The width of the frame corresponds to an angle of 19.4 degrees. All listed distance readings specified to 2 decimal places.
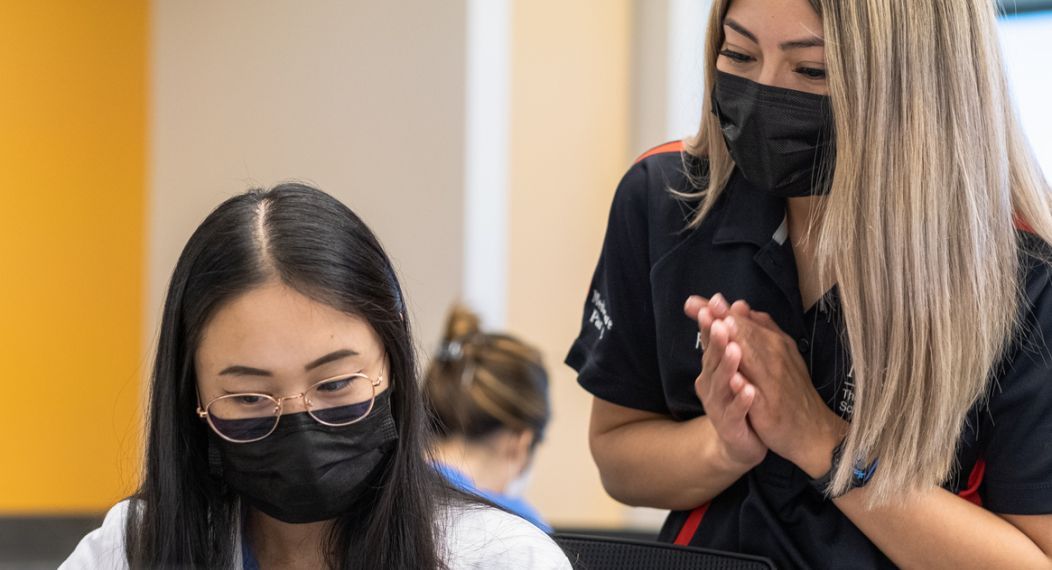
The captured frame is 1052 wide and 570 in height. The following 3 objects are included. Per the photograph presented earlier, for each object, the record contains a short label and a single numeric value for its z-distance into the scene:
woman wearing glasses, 2.18
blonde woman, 2.15
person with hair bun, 3.09
